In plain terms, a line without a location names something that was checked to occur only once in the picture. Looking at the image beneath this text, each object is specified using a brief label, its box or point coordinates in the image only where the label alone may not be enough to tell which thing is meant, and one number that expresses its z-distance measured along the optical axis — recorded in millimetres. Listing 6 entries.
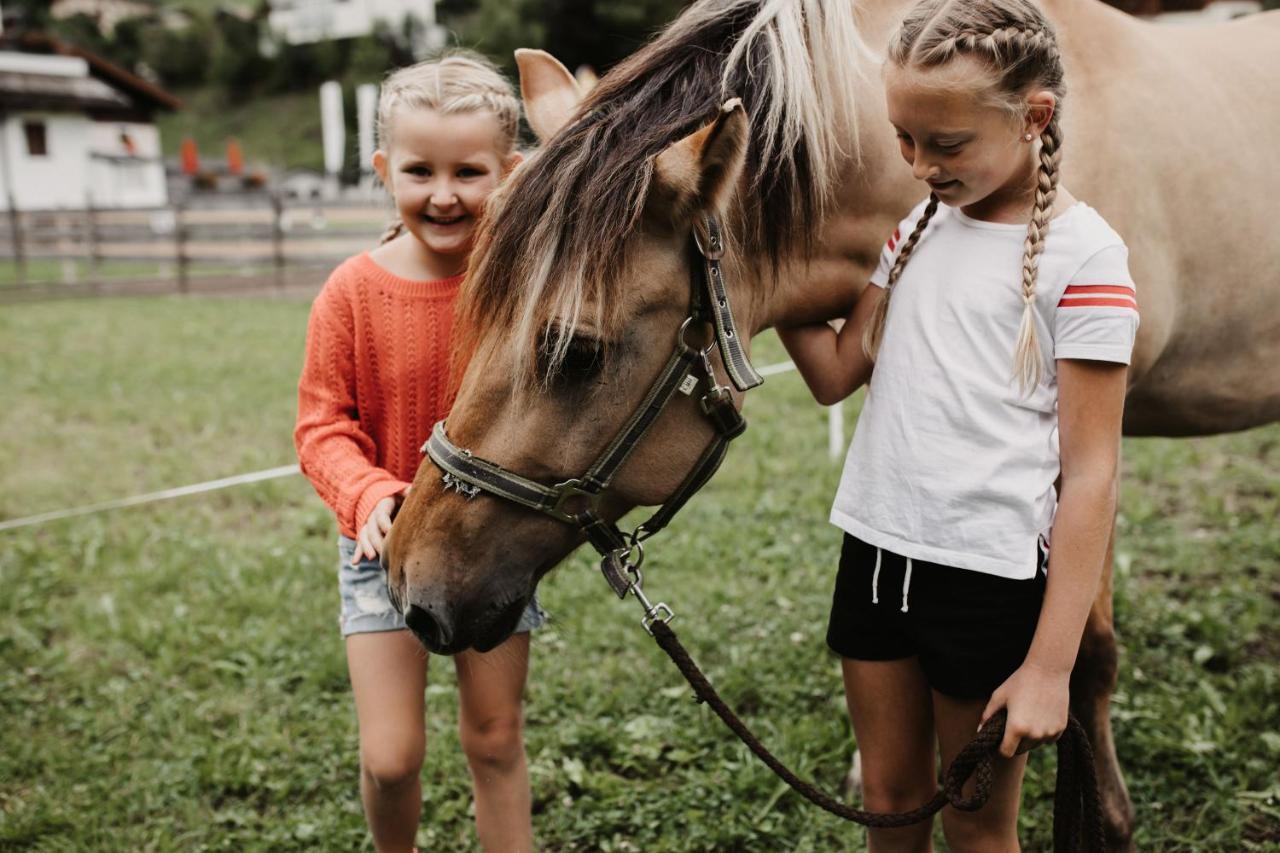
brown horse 1583
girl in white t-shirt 1472
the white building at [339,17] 46688
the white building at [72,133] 27656
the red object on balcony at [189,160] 28203
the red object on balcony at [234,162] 29438
